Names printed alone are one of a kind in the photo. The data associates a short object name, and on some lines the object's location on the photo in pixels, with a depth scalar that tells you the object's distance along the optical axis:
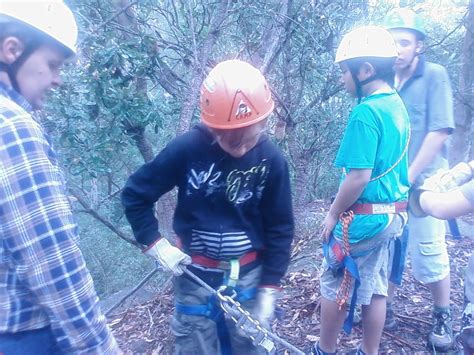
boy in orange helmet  2.36
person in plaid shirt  1.50
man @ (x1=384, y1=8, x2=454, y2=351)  3.22
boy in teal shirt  2.69
